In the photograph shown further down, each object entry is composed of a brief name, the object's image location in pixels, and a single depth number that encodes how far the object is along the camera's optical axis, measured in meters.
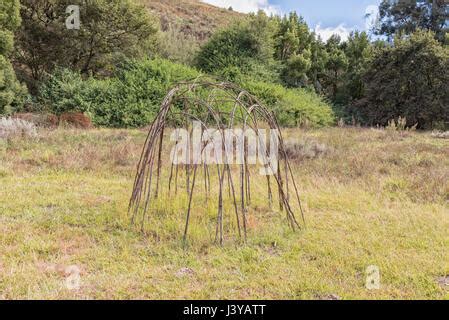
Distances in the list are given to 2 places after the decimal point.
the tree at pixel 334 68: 16.06
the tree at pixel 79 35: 11.91
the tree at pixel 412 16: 18.88
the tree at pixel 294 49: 15.12
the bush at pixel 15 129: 7.57
